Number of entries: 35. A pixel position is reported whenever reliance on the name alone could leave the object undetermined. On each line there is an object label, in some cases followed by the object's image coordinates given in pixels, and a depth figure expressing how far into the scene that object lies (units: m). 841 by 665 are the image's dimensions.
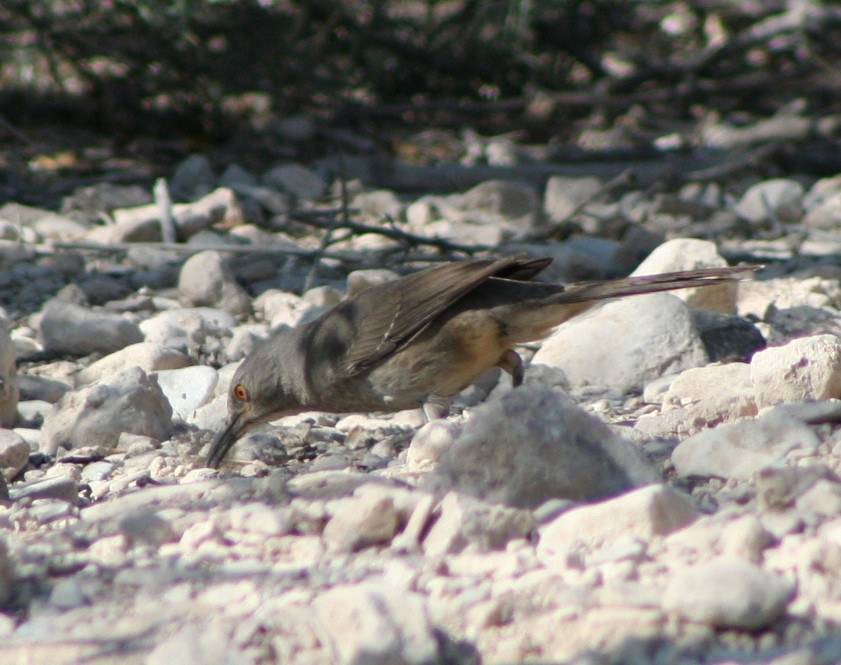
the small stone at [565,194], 17.47
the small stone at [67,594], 5.62
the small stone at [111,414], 9.37
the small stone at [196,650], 4.82
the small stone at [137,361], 11.11
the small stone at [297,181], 18.83
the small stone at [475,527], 5.69
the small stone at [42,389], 11.03
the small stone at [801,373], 8.16
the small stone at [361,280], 13.05
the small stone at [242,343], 12.11
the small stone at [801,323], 11.03
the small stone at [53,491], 7.43
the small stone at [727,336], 10.53
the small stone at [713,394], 8.15
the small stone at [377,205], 17.69
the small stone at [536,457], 6.05
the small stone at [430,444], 7.36
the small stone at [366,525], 5.92
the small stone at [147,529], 6.29
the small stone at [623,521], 5.54
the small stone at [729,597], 4.70
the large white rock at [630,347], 10.30
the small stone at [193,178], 18.64
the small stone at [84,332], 11.95
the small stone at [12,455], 8.74
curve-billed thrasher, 10.26
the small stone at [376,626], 4.71
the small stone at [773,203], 17.36
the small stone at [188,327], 11.99
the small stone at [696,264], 11.84
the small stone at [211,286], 13.41
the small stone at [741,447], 6.64
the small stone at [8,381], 9.87
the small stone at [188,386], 10.88
